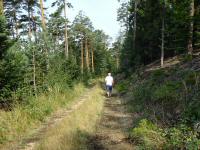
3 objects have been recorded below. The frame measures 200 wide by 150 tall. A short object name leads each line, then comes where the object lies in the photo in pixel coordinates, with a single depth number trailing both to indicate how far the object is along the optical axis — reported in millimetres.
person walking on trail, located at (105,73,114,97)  19953
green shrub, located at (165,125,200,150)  5458
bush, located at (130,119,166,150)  6451
